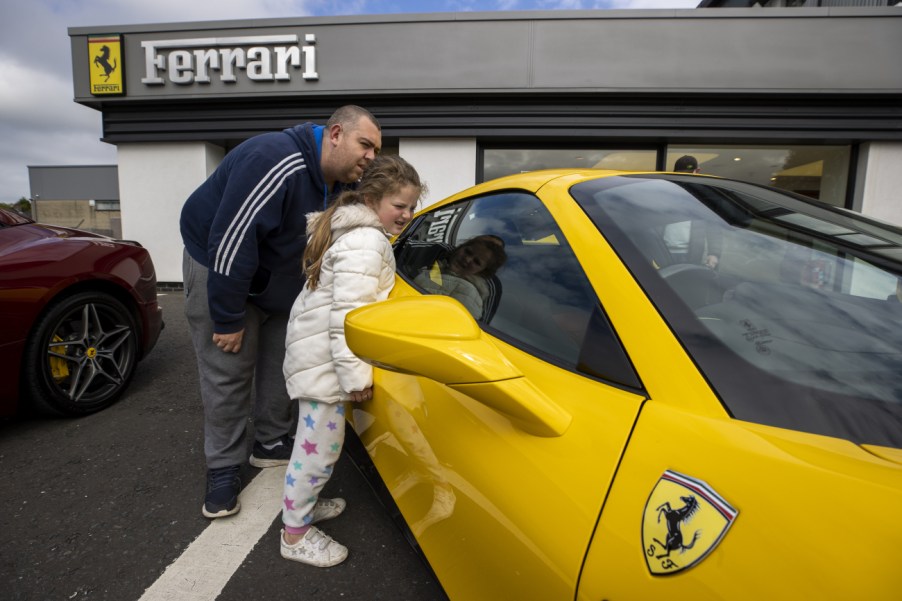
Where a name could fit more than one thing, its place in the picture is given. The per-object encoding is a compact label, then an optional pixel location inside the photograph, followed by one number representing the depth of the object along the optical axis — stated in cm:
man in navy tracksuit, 166
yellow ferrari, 58
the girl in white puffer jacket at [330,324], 142
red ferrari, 234
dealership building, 620
